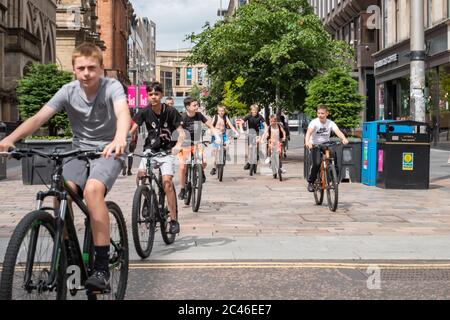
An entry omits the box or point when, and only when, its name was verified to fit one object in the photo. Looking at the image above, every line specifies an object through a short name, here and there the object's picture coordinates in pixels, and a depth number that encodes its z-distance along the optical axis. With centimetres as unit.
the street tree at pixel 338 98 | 1798
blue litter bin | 1323
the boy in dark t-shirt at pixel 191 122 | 1088
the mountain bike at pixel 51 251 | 351
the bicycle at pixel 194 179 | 980
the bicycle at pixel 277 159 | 1572
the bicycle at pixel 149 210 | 633
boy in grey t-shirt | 425
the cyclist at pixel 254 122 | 1897
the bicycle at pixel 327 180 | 1005
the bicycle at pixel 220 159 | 1524
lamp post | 1419
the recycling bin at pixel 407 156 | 1313
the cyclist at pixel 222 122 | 1746
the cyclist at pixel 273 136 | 1630
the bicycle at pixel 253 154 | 1741
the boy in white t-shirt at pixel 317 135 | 1095
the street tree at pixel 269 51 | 2236
